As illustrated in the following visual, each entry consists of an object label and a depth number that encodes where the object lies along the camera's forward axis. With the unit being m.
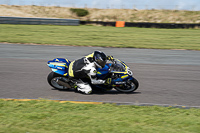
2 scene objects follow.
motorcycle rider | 15.42
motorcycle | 15.84
